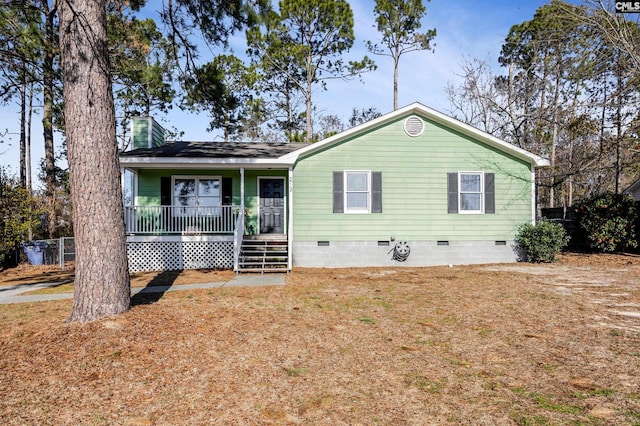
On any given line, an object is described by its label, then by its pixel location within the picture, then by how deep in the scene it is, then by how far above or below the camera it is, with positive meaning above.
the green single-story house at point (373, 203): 12.50 +0.39
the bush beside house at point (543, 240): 12.55 -0.90
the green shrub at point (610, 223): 14.39 -0.41
